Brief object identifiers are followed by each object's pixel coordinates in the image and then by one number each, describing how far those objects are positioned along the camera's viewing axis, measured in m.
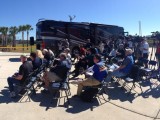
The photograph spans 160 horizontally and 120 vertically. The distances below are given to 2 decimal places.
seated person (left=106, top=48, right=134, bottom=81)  4.68
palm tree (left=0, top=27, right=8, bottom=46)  31.50
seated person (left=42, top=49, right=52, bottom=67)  6.25
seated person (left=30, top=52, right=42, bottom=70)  4.70
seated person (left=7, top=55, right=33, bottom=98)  4.18
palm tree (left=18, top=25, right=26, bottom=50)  33.92
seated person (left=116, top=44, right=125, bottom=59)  7.45
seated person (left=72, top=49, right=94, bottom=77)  5.96
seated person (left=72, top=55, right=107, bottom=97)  3.95
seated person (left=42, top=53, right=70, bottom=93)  4.17
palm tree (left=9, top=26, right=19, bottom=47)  32.90
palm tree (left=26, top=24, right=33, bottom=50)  34.87
